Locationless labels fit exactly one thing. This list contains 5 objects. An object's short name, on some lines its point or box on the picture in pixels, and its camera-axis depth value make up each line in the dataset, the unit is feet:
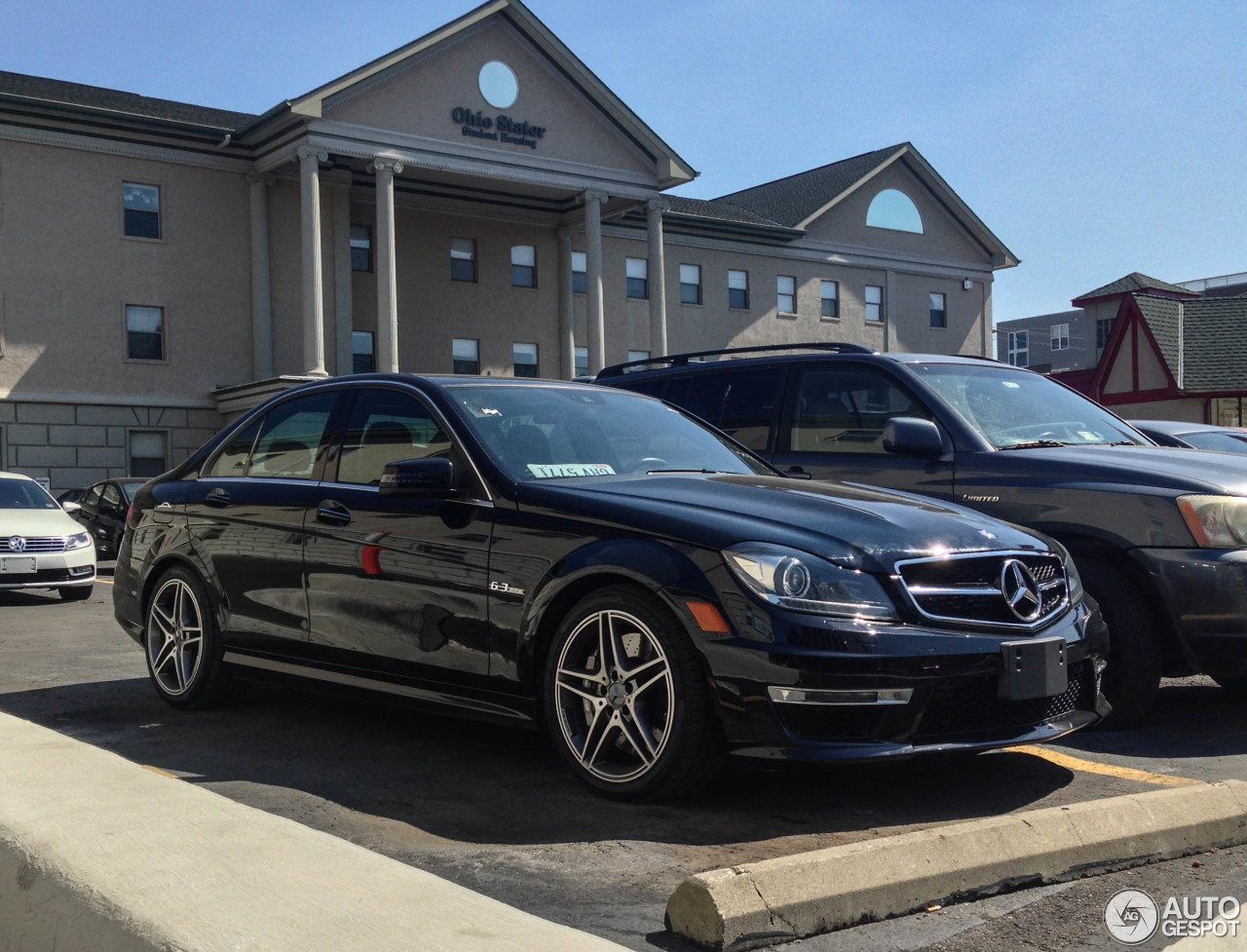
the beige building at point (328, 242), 96.58
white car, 46.42
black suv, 19.56
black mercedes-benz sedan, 14.51
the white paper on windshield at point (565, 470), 17.93
